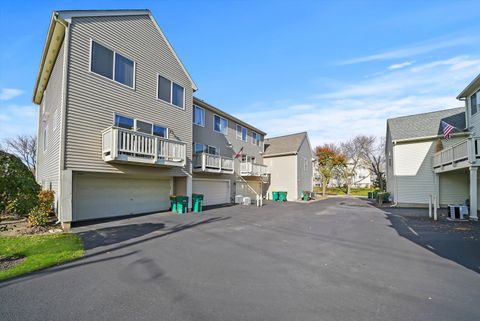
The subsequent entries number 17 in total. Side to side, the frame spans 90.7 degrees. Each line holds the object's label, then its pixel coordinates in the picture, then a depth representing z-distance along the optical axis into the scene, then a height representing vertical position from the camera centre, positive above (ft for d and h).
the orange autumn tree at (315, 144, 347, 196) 117.29 +5.98
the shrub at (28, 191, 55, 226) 28.88 -4.93
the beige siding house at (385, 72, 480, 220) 51.78 +4.28
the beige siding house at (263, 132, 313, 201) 83.56 +3.48
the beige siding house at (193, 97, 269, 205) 57.26 +4.20
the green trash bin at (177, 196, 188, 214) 45.34 -6.12
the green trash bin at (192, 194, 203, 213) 47.91 -6.21
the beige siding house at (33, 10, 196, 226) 31.73 +8.98
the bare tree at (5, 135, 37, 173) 126.31 +13.77
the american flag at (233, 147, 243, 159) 70.19 +5.59
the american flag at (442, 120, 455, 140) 50.29 +9.21
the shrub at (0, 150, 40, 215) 18.58 -1.24
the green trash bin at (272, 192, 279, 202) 83.10 -8.25
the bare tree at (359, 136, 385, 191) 142.37 +13.66
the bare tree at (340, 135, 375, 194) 144.91 +14.79
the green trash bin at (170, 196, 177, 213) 46.44 -6.06
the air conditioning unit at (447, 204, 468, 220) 40.01 -6.57
